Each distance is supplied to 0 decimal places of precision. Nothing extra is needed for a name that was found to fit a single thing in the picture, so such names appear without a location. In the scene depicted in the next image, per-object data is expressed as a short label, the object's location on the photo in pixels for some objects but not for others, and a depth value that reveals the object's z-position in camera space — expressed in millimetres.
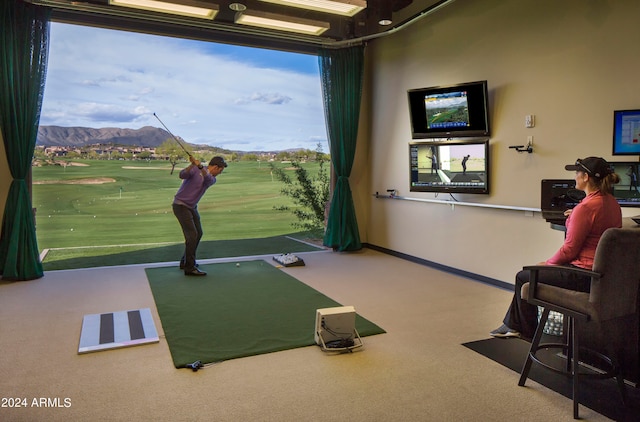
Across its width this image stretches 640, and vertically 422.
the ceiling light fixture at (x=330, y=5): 4832
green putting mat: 3312
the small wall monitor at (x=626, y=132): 3770
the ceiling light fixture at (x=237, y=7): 5016
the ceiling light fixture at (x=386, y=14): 5634
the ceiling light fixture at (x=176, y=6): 4871
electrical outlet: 4645
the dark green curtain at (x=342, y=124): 6785
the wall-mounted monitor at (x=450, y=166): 5195
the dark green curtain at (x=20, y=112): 5047
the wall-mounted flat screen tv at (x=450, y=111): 5059
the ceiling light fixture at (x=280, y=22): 5262
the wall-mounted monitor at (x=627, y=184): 3791
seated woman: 2695
